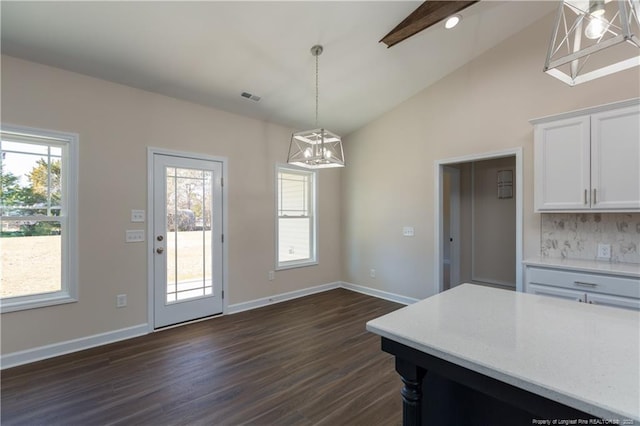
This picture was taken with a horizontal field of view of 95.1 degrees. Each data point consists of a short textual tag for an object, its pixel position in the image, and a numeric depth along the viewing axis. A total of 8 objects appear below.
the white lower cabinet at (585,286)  2.36
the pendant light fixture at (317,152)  2.78
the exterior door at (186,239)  3.53
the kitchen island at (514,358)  0.82
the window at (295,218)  4.84
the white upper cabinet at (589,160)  2.51
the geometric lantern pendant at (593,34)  1.11
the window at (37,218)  2.71
